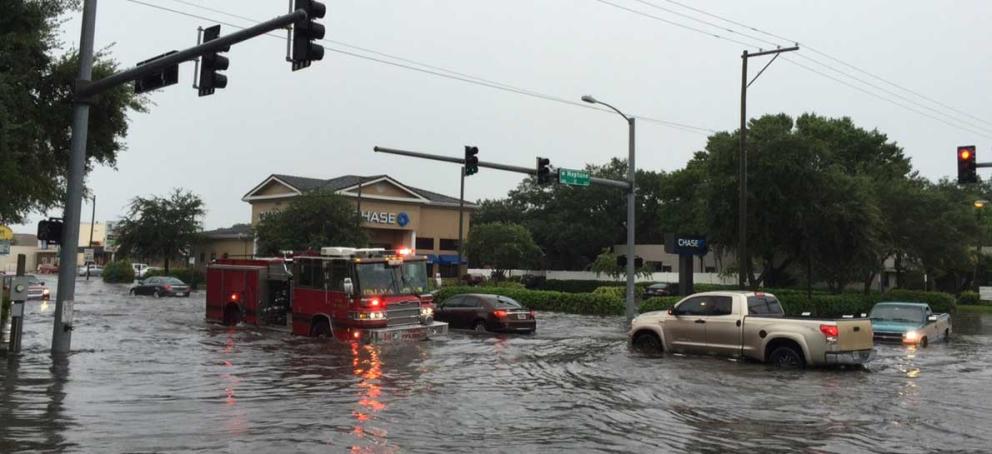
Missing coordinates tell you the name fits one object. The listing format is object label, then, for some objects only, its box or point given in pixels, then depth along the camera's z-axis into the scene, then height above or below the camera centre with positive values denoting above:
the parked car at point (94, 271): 97.67 +0.30
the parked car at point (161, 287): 48.77 -0.68
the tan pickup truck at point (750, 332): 15.95 -0.74
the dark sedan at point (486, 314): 24.56 -0.81
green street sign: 30.16 +4.11
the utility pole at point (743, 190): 28.58 +3.67
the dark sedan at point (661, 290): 55.28 +0.20
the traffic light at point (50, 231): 16.61 +0.82
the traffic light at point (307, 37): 12.95 +3.80
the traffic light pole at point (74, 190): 16.50 +1.65
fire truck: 19.55 -0.31
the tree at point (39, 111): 16.25 +3.56
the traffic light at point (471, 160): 26.97 +4.09
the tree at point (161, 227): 73.31 +4.29
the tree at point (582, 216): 84.19 +7.74
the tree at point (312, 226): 54.06 +3.63
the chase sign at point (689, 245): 33.44 +1.96
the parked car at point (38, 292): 41.72 -1.03
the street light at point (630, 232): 30.47 +2.25
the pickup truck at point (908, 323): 22.80 -0.63
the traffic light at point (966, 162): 22.70 +3.84
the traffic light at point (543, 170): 28.83 +4.10
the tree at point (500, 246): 58.56 +2.95
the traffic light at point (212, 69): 14.24 +3.56
